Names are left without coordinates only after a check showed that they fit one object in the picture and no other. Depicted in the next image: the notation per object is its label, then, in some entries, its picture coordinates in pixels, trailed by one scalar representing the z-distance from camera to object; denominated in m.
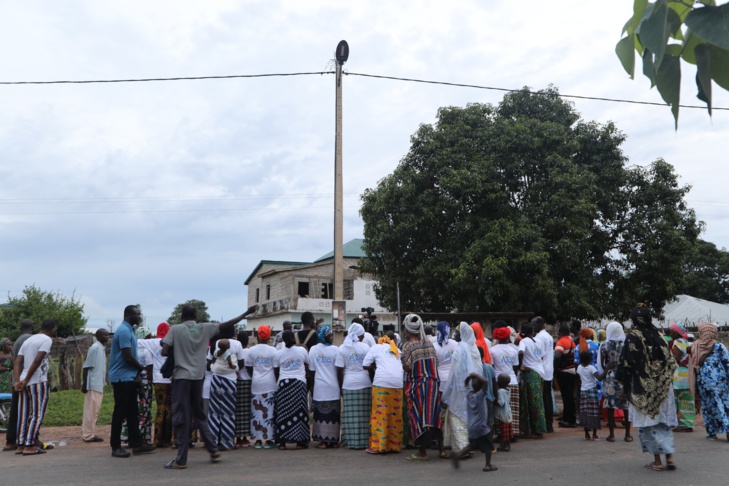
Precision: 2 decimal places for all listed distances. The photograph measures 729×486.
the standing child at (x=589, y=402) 9.63
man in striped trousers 8.40
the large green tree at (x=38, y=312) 43.84
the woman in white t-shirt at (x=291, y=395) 9.13
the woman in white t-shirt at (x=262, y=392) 9.35
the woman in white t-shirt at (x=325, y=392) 9.26
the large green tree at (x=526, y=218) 19.92
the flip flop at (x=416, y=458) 8.16
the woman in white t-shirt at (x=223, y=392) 9.01
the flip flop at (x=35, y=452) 8.55
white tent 30.14
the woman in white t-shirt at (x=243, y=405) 9.40
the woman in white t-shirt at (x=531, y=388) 10.16
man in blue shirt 8.34
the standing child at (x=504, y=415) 8.75
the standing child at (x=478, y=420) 7.32
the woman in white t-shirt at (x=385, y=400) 8.64
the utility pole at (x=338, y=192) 14.67
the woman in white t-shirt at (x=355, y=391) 9.08
